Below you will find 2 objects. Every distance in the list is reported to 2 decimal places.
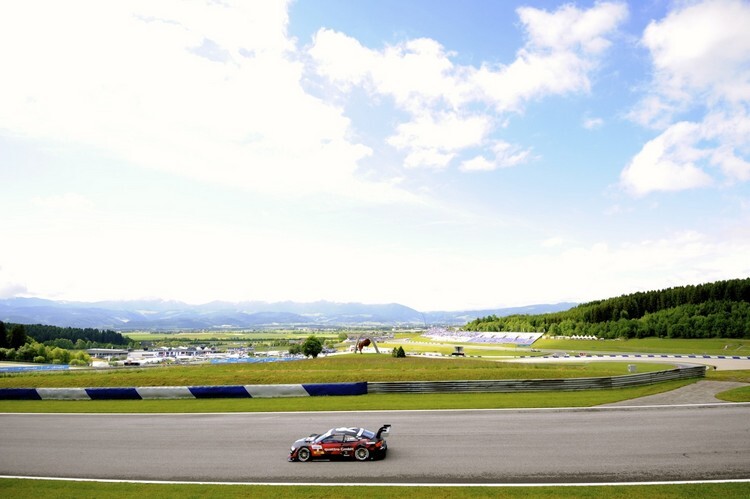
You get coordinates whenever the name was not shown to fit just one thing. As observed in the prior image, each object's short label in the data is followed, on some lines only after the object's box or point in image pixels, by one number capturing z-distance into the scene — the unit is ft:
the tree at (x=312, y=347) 219.82
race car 57.93
